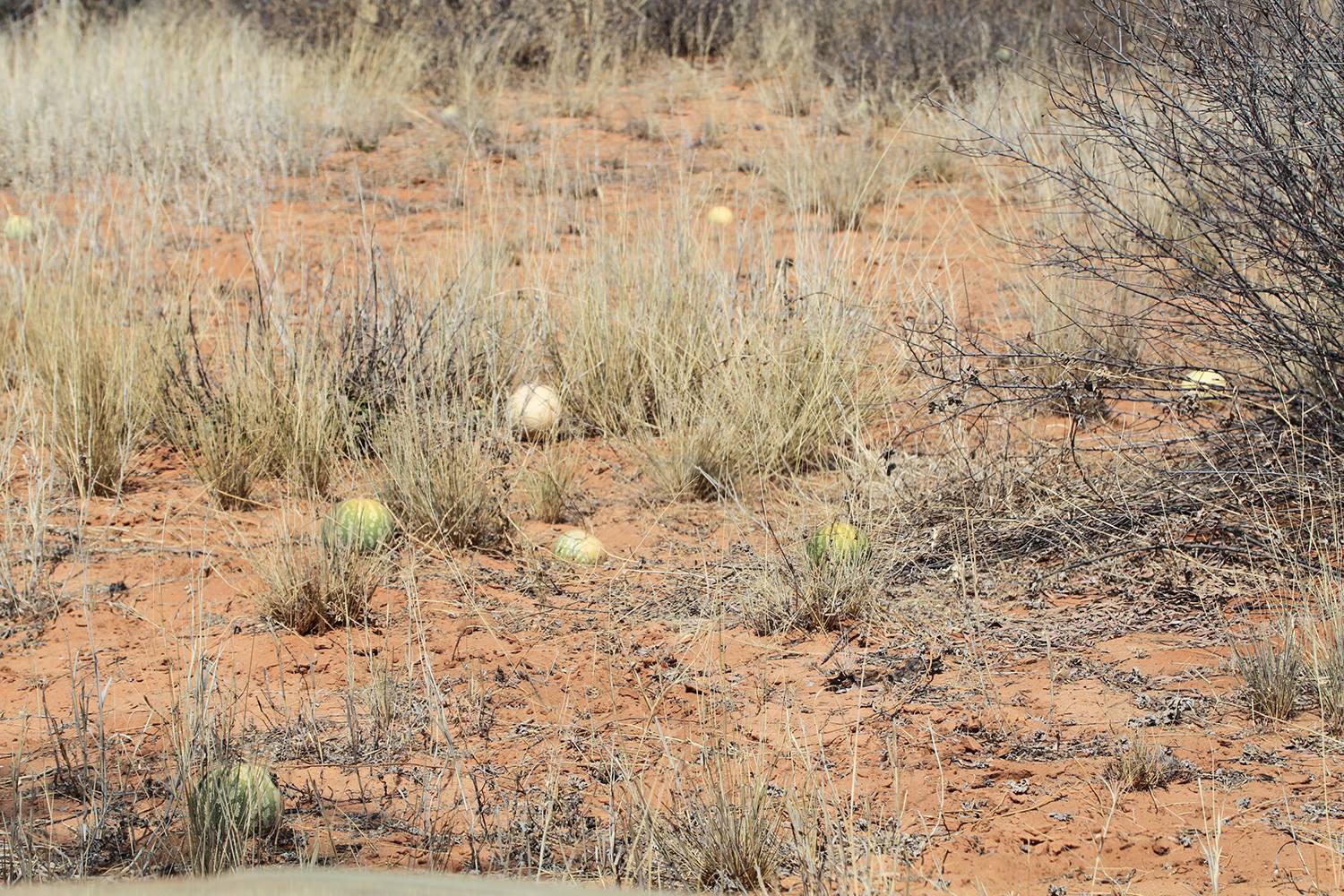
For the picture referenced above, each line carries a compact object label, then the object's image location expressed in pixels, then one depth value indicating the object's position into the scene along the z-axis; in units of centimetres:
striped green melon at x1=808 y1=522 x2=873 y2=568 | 656
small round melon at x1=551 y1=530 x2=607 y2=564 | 753
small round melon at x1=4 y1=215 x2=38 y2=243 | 1151
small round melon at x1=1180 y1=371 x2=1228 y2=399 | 695
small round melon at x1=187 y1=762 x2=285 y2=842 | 427
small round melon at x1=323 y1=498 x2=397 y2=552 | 727
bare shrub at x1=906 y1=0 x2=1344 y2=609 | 686
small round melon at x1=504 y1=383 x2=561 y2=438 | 928
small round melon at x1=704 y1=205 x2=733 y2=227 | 1270
